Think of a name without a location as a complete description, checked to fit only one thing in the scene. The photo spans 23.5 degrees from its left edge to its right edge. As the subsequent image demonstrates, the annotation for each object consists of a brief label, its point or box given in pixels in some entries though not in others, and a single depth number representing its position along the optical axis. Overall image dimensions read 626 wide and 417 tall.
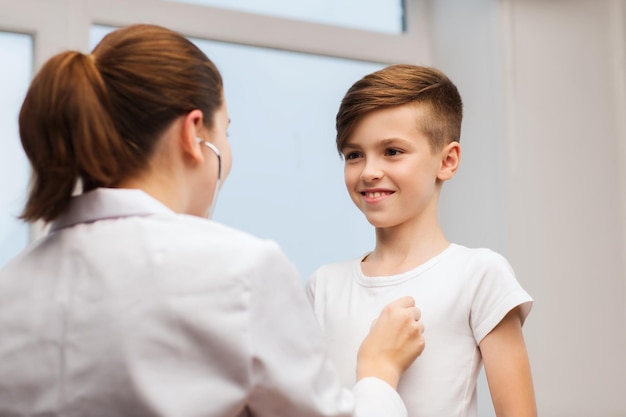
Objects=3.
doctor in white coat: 1.61
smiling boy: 1.92
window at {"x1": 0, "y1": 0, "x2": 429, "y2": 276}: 2.71
